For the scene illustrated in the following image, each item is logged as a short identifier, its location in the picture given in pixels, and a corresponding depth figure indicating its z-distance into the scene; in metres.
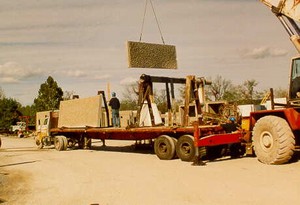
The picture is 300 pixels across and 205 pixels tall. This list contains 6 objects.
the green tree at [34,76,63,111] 57.94
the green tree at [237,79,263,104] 48.88
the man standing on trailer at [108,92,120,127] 17.81
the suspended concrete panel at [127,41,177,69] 13.94
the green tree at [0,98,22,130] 51.28
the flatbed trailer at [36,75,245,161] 11.74
